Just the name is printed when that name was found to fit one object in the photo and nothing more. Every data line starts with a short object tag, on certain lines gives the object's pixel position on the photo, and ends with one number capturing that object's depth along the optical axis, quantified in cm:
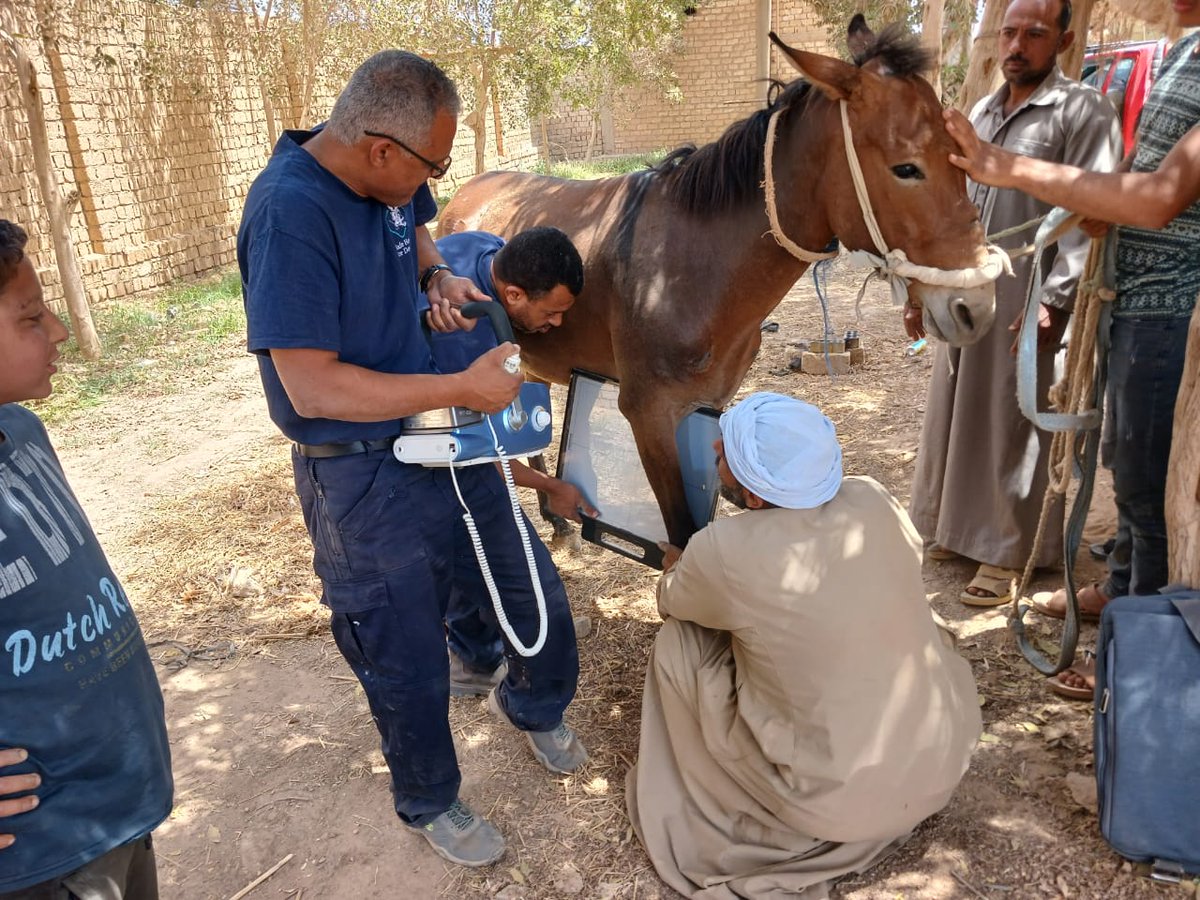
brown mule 233
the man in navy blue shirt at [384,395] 177
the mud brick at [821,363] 623
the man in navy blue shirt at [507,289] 249
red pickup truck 833
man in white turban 201
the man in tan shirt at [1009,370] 296
